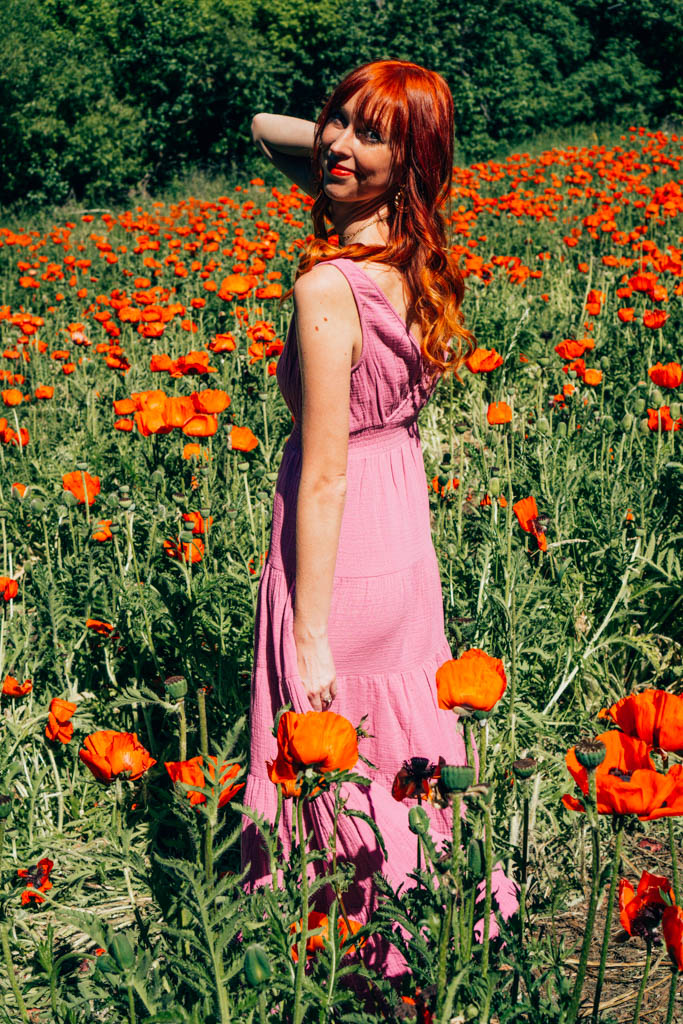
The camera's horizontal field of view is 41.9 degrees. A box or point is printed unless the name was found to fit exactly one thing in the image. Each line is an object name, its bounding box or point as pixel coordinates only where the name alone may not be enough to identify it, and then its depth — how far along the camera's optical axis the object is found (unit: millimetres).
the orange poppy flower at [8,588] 2178
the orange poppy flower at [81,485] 2609
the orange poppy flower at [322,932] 1242
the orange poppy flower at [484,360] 2564
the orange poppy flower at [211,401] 2346
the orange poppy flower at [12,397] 3242
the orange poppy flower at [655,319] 3268
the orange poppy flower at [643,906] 1138
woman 1391
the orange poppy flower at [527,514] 1953
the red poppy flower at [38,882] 1669
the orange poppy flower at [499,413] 2277
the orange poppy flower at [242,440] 2537
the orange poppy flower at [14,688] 1883
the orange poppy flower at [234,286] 3943
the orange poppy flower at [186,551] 2199
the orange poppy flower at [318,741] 1031
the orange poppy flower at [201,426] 2334
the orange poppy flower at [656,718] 1009
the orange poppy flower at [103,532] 2455
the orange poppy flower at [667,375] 2613
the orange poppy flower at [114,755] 1436
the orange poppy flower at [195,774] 1347
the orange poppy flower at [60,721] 1862
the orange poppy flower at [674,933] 1044
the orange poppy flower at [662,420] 2652
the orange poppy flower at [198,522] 2294
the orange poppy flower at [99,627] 2236
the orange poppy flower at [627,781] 934
